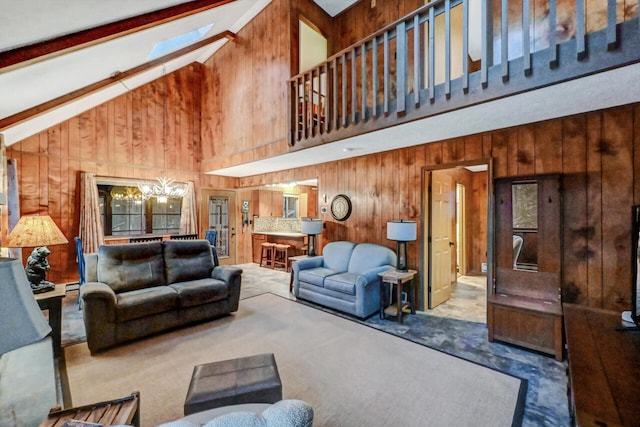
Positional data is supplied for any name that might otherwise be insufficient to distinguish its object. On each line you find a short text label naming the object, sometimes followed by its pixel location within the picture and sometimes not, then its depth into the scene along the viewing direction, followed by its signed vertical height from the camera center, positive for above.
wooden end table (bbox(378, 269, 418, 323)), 3.56 -1.09
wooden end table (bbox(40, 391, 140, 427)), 1.23 -0.94
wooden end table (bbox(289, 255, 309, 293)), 4.83 -1.21
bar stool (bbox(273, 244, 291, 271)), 6.80 -1.16
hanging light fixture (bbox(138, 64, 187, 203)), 5.33 +0.54
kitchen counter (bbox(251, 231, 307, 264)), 6.82 -0.75
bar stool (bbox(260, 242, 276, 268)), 7.12 -1.16
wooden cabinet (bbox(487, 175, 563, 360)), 2.72 -0.63
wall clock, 4.90 +0.08
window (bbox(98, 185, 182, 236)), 6.22 +0.02
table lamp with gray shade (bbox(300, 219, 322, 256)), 4.90 -0.27
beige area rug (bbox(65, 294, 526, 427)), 1.94 -1.42
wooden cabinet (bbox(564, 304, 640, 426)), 1.08 -0.79
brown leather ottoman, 1.53 -1.03
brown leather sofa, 2.81 -0.94
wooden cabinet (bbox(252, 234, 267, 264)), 7.78 -1.00
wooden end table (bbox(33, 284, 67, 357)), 2.71 -0.99
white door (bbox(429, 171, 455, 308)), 4.11 -0.43
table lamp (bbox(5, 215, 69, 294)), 2.93 -0.31
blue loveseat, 3.67 -0.96
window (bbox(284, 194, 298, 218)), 9.14 +0.20
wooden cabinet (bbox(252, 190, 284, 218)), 8.12 +0.29
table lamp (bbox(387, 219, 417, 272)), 3.72 -0.28
